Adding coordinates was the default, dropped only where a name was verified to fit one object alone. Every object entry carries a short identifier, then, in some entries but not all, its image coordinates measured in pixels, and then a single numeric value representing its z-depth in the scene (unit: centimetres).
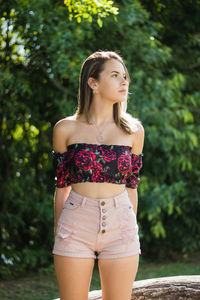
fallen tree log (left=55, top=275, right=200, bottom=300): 349
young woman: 249
